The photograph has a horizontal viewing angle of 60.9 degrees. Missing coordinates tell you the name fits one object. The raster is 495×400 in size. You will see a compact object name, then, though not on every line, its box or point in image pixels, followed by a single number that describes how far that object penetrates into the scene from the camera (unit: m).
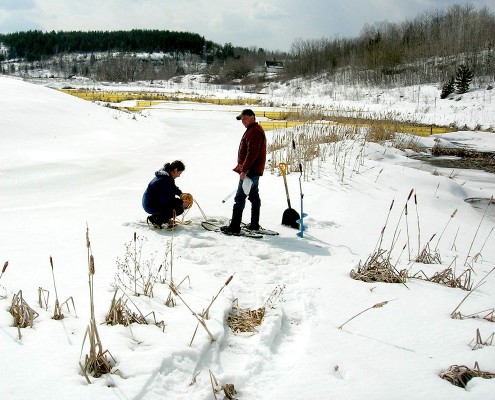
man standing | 5.43
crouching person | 5.49
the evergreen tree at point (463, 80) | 32.56
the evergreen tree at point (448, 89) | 32.78
